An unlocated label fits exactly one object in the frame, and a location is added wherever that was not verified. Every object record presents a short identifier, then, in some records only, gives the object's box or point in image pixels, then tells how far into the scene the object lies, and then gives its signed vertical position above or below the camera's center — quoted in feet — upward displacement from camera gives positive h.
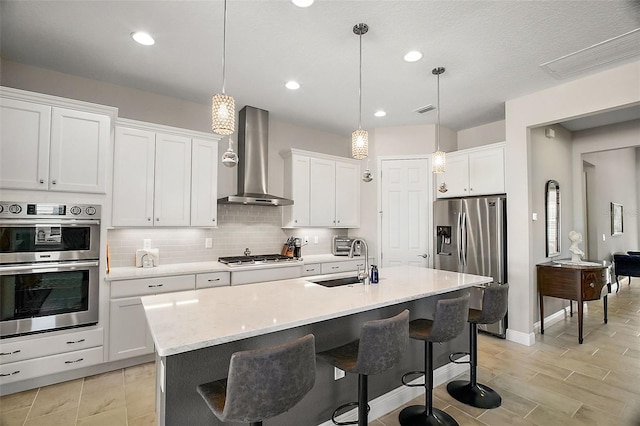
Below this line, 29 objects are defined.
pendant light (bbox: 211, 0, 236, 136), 6.07 +2.17
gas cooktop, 12.34 -1.52
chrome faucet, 8.54 -1.43
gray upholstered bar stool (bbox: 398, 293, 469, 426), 6.77 -2.54
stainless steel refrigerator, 12.73 -0.68
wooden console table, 12.12 -2.36
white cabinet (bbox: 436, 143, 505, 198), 13.24 +2.33
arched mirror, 13.69 +0.29
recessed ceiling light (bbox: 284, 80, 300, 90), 11.23 +5.13
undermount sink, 8.76 -1.71
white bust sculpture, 13.76 -1.11
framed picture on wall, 21.54 +0.31
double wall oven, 8.16 -1.20
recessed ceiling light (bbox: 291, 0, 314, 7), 6.99 +5.04
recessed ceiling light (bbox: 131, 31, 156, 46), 8.26 +5.07
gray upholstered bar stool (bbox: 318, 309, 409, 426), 5.42 -2.36
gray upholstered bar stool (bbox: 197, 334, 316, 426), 3.96 -2.13
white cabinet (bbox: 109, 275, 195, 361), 9.60 -3.04
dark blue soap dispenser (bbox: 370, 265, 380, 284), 8.51 -1.46
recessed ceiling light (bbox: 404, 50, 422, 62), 9.20 +5.09
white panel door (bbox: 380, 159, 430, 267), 15.55 +0.58
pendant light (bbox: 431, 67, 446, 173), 10.29 +2.16
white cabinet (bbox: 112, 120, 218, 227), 10.61 +1.68
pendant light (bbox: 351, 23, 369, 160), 8.38 +2.21
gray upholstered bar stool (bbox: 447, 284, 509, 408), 8.05 -3.38
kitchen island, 4.87 -1.63
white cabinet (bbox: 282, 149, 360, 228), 14.90 +1.69
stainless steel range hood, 13.70 +3.10
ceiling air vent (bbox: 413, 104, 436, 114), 13.51 +5.14
